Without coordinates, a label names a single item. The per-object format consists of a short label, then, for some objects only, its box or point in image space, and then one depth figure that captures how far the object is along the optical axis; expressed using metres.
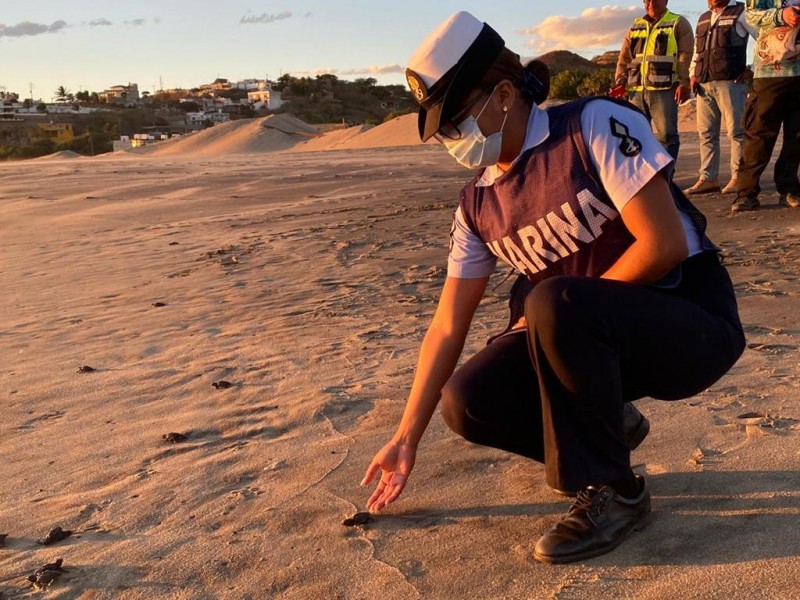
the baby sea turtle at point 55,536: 2.42
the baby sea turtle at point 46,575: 2.19
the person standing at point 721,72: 7.13
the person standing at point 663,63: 7.59
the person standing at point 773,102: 6.25
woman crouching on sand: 2.05
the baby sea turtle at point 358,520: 2.40
